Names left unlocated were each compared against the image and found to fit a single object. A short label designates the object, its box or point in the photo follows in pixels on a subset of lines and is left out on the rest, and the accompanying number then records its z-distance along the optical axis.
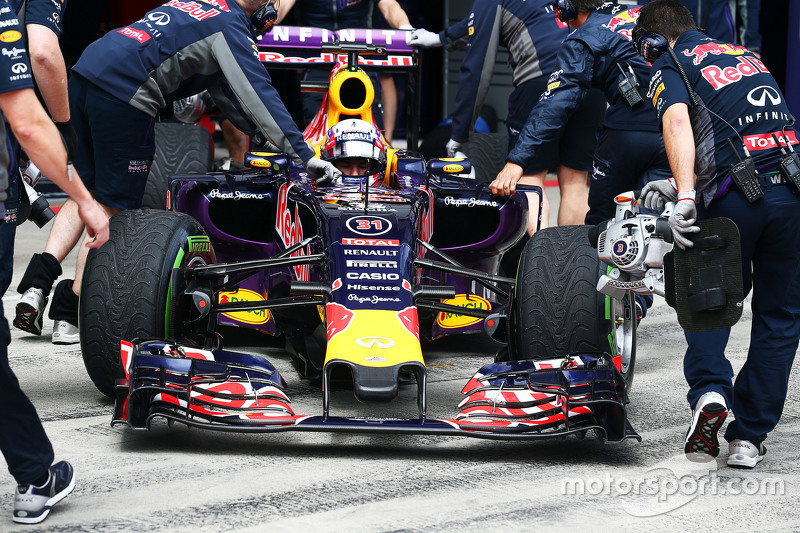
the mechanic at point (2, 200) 7.07
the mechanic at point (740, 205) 8.96
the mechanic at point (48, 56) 9.67
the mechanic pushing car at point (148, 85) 11.98
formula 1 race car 8.96
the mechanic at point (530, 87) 15.09
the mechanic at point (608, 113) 12.81
